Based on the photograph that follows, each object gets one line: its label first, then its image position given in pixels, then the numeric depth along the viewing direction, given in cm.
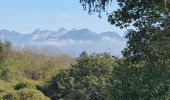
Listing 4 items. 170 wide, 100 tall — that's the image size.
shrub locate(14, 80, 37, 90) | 8705
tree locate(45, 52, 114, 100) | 7988
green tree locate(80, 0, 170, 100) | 1488
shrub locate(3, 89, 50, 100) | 6181
